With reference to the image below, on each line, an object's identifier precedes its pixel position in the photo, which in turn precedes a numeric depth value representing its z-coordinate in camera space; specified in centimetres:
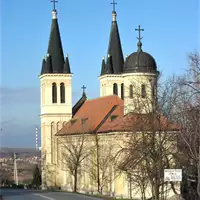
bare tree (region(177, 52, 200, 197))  3758
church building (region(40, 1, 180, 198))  8531
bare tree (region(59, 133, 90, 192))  8269
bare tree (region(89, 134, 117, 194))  7588
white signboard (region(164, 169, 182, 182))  3488
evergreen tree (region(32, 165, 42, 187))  10671
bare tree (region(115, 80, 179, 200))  5066
